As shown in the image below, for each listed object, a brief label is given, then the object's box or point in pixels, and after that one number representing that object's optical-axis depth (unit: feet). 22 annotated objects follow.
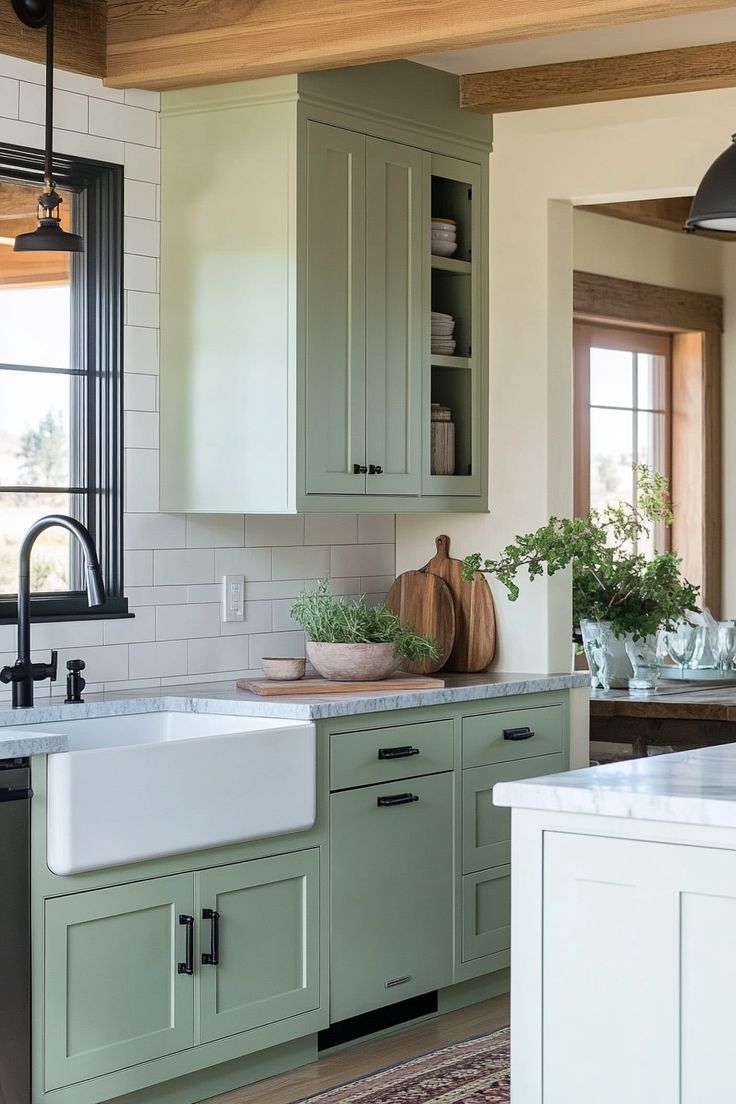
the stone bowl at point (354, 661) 14.62
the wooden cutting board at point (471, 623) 16.58
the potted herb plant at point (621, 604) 17.97
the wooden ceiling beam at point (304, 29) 11.85
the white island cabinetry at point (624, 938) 8.36
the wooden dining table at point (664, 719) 16.22
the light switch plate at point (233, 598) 15.33
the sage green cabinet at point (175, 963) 11.13
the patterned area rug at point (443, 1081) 12.36
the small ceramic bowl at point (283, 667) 14.84
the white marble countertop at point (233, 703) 12.44
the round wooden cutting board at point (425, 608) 16.43
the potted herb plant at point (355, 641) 14.65
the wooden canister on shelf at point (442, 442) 16.16
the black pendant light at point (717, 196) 9.29
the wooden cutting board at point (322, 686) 14.02
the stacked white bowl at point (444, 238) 16.07
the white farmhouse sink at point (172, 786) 11.03
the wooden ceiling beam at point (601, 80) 14.98
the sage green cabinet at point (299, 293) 14.24
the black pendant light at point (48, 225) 12.40
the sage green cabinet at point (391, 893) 13.47
